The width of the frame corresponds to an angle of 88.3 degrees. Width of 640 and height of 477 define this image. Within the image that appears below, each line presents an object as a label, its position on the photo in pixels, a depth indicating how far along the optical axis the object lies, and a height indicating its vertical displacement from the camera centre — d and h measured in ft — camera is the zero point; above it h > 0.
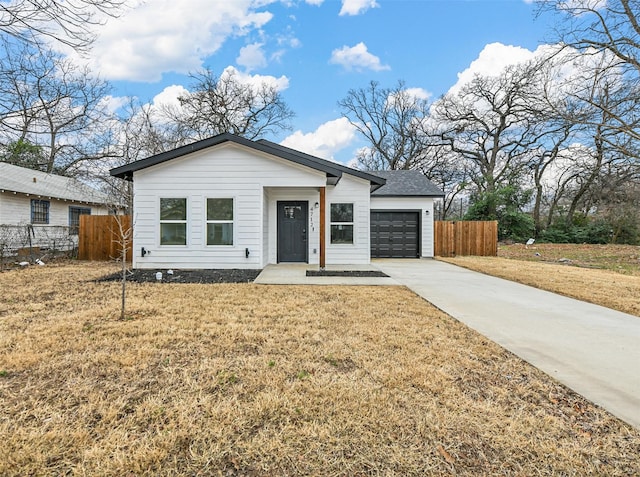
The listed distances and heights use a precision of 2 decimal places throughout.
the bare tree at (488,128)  77.61 +28.45
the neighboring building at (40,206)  40.98 +5.19
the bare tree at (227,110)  79.20 +33.21
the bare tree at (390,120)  93.81 +34.82
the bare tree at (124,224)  40.84 +1.90
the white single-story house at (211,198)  30.83 +3.92
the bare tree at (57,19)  16.07 +11.05
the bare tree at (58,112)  23.22 +17.44
